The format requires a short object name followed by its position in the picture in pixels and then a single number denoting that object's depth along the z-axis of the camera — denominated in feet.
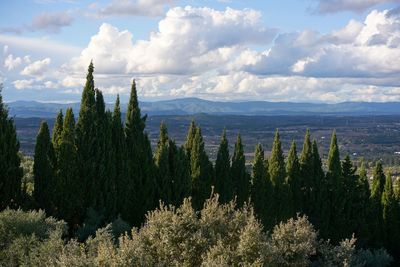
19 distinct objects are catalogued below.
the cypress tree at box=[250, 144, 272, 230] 171.63
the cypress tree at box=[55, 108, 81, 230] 114.93
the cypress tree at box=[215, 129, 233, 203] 162.61
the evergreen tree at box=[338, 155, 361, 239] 187.93
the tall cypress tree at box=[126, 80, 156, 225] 132.36
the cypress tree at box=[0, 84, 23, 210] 107.04
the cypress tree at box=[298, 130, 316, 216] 186.19
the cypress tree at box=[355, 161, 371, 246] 188.14
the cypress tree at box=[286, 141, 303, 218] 182.84
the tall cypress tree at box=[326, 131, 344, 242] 188.03
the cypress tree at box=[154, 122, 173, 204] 136.67
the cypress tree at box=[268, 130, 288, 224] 175.11
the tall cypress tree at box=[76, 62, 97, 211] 116.67
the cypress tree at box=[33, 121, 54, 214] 116.06
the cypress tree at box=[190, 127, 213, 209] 155.22
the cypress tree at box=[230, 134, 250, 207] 169.09
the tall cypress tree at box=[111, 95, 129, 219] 123.54
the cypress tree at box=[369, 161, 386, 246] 193.26
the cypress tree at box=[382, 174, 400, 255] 196.75
